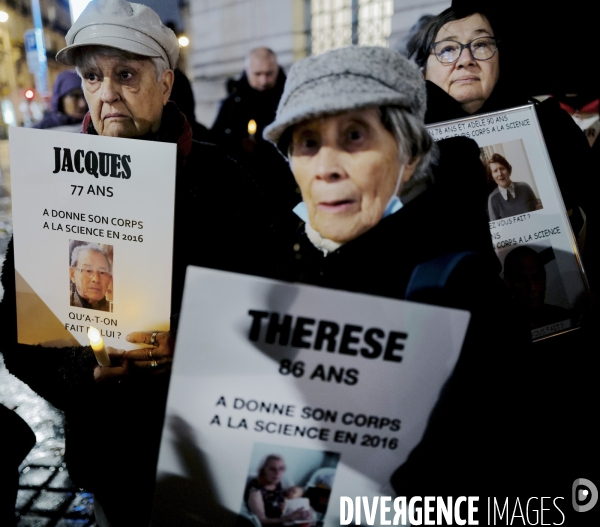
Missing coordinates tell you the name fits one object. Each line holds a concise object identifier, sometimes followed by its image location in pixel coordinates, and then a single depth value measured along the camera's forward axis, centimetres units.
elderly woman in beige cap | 158
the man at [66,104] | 414
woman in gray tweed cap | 117
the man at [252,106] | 513
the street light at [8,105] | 2142
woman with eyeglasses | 209
